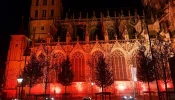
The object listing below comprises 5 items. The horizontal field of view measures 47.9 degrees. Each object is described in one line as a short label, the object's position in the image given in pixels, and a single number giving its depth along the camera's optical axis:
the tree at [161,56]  33.16
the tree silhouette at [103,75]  33.62
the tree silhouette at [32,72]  35.18
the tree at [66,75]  35.94
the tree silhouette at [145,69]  33.27
